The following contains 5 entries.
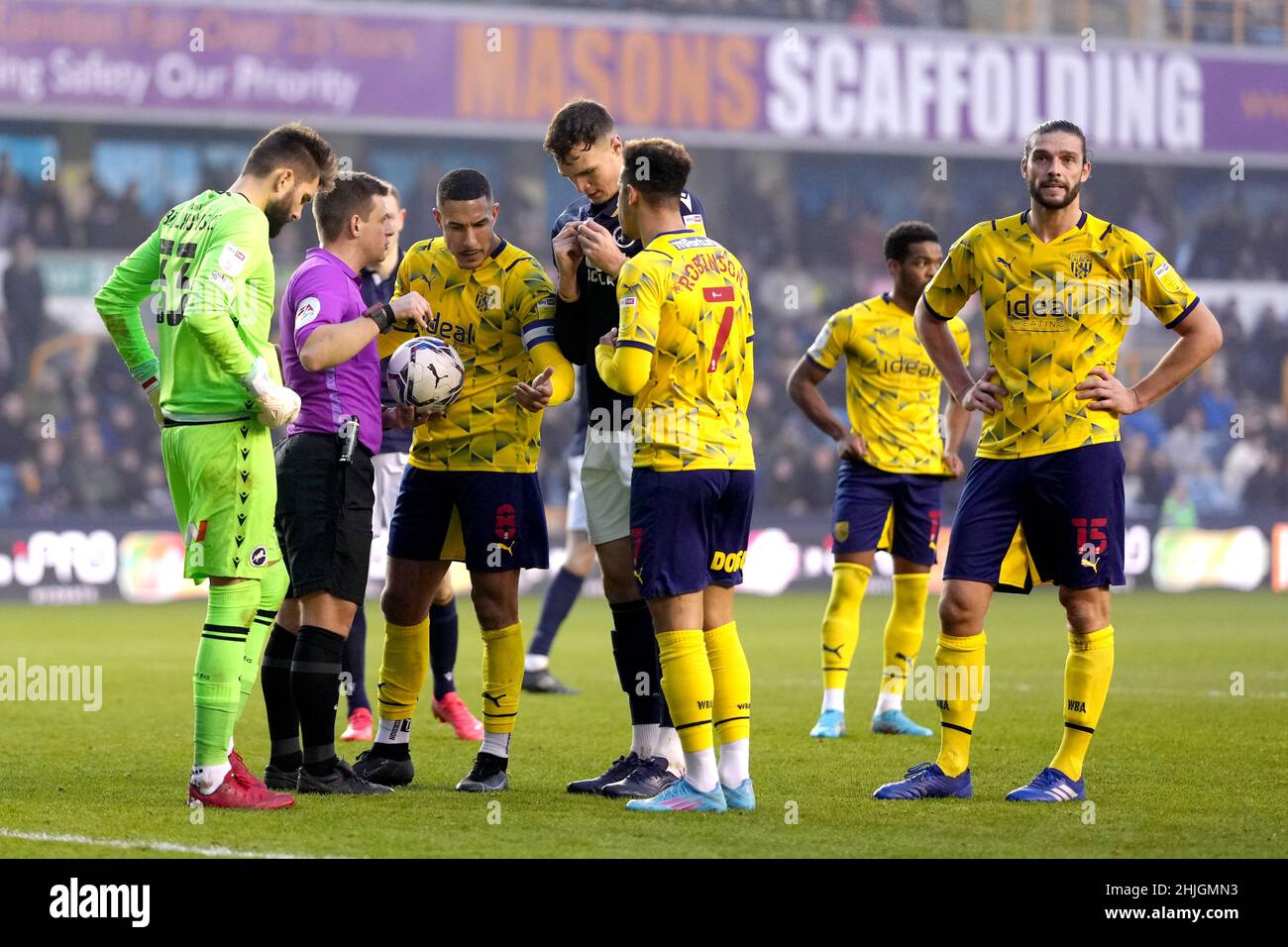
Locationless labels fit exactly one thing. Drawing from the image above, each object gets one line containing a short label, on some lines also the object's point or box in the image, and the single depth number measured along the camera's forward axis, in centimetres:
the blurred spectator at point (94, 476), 3750
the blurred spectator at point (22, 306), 3916
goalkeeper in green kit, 1104
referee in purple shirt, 1171
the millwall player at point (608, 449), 1216
